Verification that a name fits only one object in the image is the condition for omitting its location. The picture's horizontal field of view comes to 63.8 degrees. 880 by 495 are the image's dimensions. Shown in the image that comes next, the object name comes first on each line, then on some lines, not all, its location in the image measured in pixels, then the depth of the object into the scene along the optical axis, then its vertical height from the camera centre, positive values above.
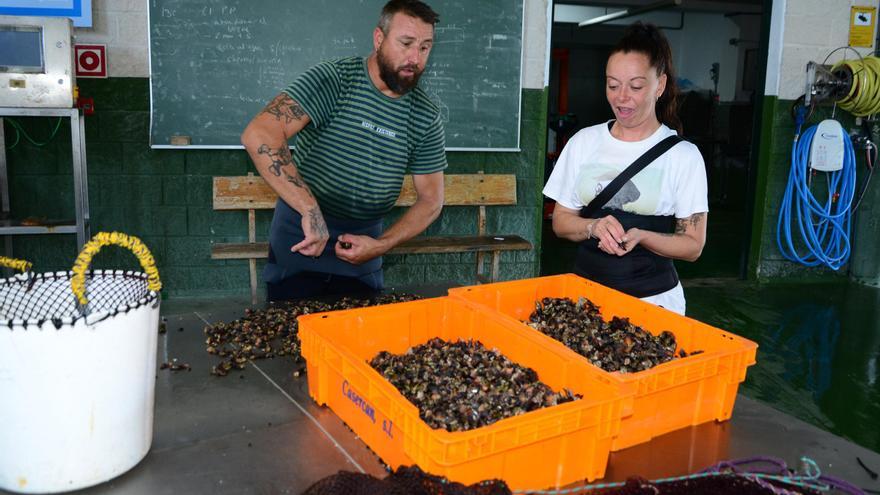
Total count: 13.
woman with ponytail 2.03 -0.14
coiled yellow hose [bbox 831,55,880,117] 5.13 +0.44
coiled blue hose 5.46 -0.55
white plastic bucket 0.97 -0.39
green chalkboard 4.31 +0.50
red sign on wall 4.21 +0.37
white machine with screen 3.33 +0.28
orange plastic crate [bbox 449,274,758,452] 1.30 -0.45
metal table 1.18 -0.57
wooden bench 4.41 -0.47
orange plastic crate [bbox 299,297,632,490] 1.05 -0.46
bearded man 2.08 -0.08
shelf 3.76 -0.56
